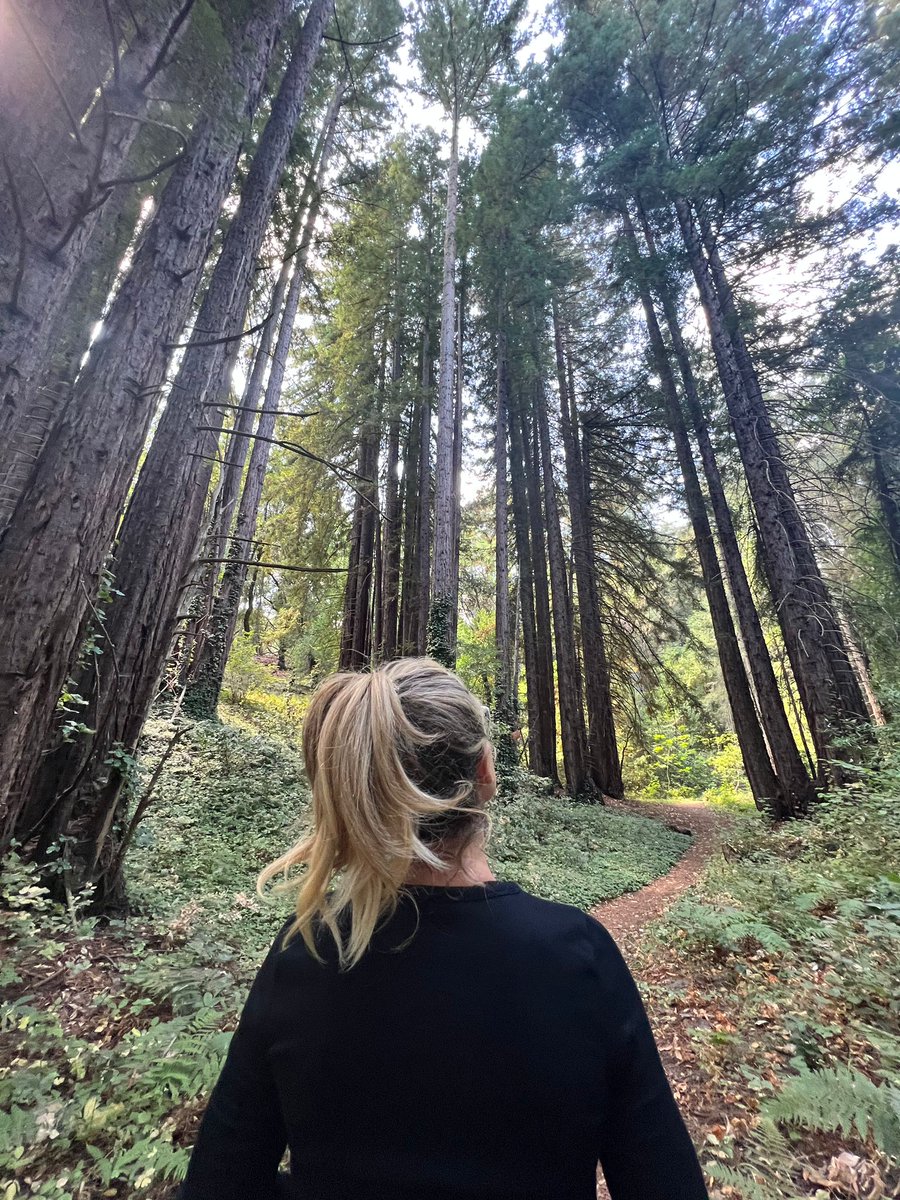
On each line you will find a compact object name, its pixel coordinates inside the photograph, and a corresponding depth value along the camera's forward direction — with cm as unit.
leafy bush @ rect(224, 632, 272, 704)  1403
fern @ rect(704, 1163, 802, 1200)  211
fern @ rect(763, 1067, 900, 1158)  224
